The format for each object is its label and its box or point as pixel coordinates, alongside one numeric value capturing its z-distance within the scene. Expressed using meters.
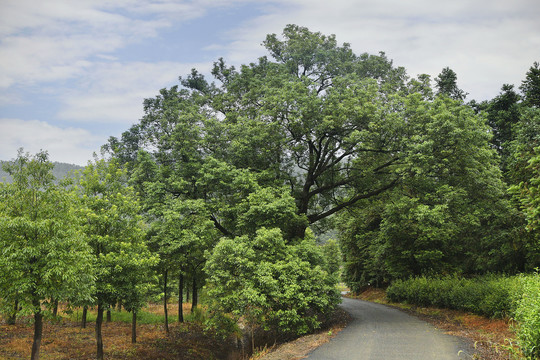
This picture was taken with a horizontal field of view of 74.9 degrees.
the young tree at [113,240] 14.79
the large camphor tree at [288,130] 19.47
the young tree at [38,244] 11.30
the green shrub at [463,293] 13.82
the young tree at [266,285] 14.38
